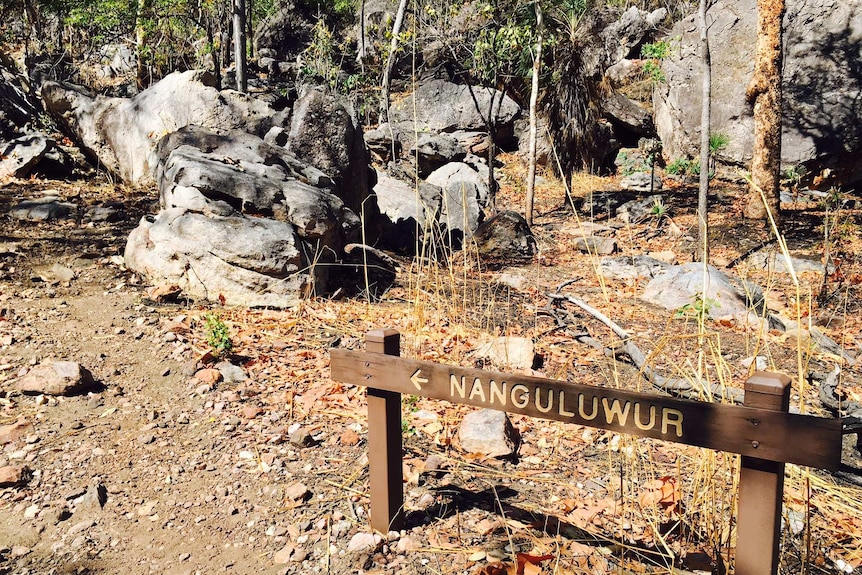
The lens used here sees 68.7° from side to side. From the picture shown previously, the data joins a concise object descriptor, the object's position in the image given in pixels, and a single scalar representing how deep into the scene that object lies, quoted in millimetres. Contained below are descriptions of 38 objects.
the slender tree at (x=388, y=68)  13528
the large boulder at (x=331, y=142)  7773
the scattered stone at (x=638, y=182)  13789
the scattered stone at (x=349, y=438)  3416
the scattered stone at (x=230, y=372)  4008
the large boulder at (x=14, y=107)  8641
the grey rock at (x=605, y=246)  9359
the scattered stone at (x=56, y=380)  3666
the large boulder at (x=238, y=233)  5152
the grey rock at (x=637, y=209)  11346
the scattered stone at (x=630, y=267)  7766
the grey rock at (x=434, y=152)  14023
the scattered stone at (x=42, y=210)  6648
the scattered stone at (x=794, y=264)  8016
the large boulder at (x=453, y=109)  16859
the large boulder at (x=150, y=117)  8289
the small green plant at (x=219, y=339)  4172
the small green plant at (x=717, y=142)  11555
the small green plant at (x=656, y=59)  11223
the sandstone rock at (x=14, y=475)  2943
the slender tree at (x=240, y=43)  12188
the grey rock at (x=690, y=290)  6297
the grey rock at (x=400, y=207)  8648
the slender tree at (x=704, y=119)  8734
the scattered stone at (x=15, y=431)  3262
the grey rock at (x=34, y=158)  8102
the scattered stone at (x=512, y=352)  4461
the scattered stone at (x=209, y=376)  3938
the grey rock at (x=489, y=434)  3334
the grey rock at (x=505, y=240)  9008
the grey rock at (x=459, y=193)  10117
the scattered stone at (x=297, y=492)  2904
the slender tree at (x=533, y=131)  11077
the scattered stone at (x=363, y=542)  2580
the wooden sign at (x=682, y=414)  1676
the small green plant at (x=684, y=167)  13198
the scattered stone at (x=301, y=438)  3368
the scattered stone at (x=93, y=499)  2861
